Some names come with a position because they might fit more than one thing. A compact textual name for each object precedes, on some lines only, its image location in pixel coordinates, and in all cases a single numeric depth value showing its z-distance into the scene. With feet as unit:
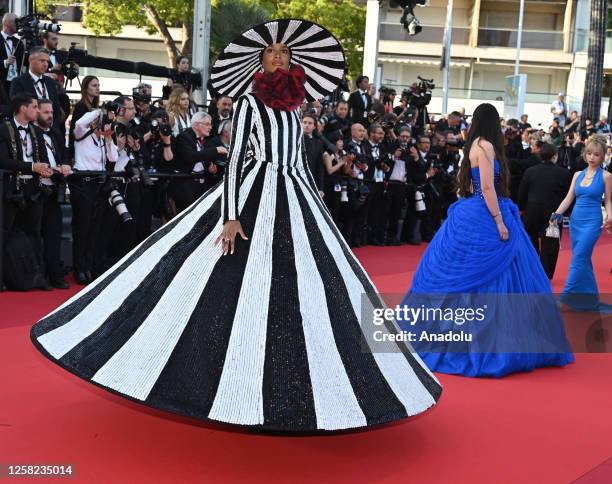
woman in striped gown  13.17
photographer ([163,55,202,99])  41.22
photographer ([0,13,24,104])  32.19
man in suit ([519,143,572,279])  33.76
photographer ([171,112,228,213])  31.24
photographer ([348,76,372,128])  47.62
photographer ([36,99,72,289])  26.96
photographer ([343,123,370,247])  39.75
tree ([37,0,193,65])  104.93
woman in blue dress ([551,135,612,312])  28.73
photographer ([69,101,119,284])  28.32
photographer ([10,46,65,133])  29.01
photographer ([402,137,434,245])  44.14
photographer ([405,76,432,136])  52.06
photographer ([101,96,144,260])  29.37
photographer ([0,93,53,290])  26.02
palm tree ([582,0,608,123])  74.74
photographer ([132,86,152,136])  31.60
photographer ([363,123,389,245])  41.01
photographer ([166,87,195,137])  33.86
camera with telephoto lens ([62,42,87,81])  36.37
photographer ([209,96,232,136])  35.83
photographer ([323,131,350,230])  38.75
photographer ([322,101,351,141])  41.06
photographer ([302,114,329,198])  35.60
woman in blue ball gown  20.99
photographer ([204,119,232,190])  32.07
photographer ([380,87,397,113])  53.78
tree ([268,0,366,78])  123.75
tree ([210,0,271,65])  85.35
